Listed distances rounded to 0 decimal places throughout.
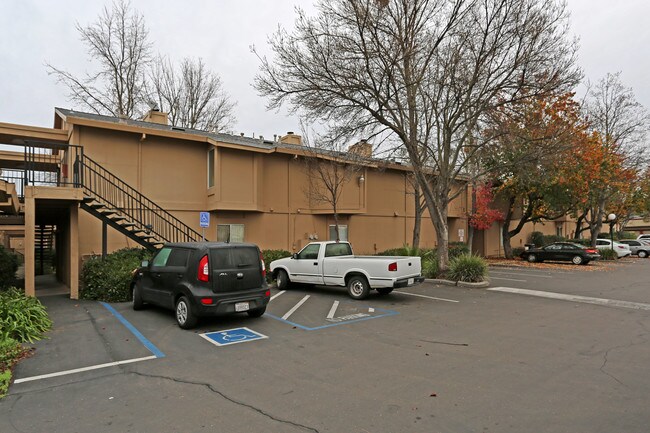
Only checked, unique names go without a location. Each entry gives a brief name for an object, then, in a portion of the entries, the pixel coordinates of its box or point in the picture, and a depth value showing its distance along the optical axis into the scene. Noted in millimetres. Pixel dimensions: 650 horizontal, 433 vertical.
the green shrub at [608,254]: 28953
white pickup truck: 10969
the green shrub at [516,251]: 30359
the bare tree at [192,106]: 29406
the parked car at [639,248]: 33531
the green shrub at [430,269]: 16062
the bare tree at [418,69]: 13828
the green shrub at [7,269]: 13801
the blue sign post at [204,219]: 13312
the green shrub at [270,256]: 14531
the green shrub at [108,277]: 11188
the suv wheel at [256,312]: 8612
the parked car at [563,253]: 24859
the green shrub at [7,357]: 5096
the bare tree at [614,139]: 28234
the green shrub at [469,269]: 14578
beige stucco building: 12109
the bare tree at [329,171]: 18969
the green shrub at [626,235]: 46500
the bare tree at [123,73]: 25688
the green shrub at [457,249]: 21550
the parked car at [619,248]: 30406
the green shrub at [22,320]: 7128
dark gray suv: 7797
